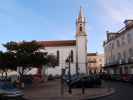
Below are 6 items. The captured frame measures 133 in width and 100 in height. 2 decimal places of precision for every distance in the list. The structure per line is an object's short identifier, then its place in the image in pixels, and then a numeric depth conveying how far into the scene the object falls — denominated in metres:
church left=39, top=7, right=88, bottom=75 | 33.32
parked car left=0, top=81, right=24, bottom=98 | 8.01
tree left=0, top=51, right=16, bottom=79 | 14.18
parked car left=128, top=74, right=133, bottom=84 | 14.97
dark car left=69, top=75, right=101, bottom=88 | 13.22
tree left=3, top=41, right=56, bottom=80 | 13.93
